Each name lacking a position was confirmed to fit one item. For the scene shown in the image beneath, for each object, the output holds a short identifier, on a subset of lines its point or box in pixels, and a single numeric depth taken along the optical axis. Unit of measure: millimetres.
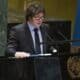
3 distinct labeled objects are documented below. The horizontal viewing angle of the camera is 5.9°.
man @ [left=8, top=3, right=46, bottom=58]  11127
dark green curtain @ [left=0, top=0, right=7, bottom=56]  11395
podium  10615
